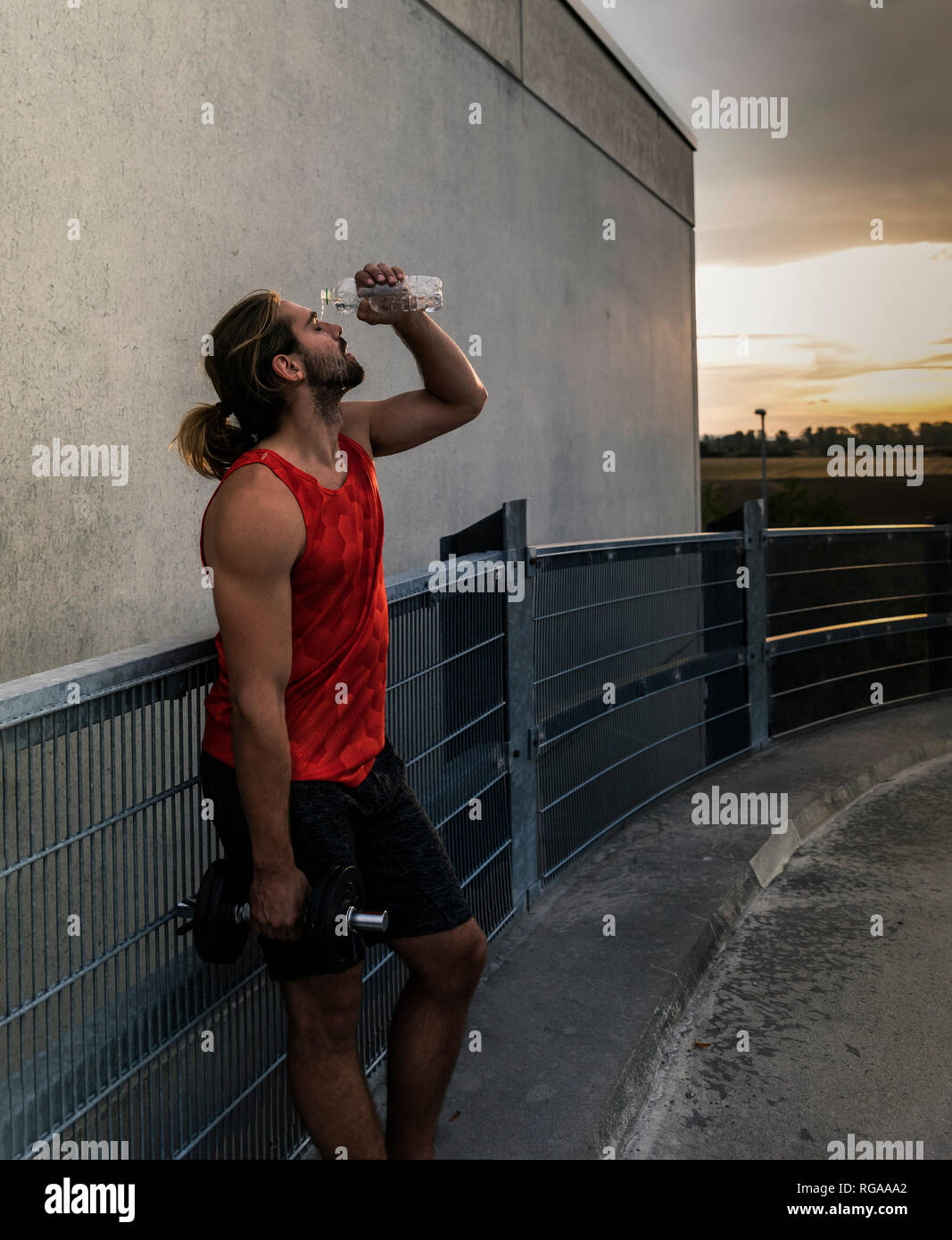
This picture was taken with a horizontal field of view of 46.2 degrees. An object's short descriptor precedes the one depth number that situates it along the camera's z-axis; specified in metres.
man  2.20
